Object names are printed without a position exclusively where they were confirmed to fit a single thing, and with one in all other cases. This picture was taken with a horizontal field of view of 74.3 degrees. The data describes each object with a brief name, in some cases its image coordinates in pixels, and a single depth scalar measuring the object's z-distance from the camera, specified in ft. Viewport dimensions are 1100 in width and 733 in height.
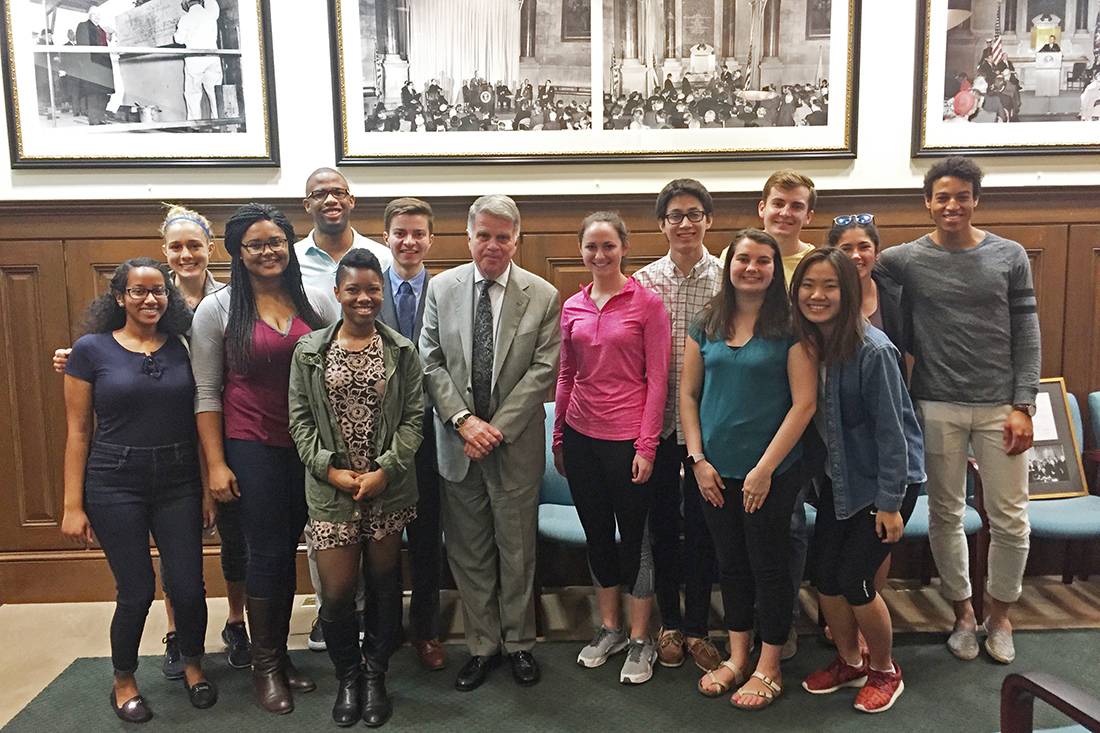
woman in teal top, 7.20
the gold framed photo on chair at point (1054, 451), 10.30
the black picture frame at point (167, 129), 10.28
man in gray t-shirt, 8.18
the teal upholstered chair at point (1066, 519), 9.06
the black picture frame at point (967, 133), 10.61
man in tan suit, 7.80
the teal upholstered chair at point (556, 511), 9.04
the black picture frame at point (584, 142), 10.48
